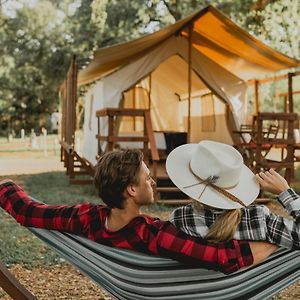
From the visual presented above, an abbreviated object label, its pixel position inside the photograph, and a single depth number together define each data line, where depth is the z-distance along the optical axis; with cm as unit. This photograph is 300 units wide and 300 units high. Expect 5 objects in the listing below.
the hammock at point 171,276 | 202
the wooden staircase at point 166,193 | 750
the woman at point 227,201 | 190
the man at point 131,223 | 191
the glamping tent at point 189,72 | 879
